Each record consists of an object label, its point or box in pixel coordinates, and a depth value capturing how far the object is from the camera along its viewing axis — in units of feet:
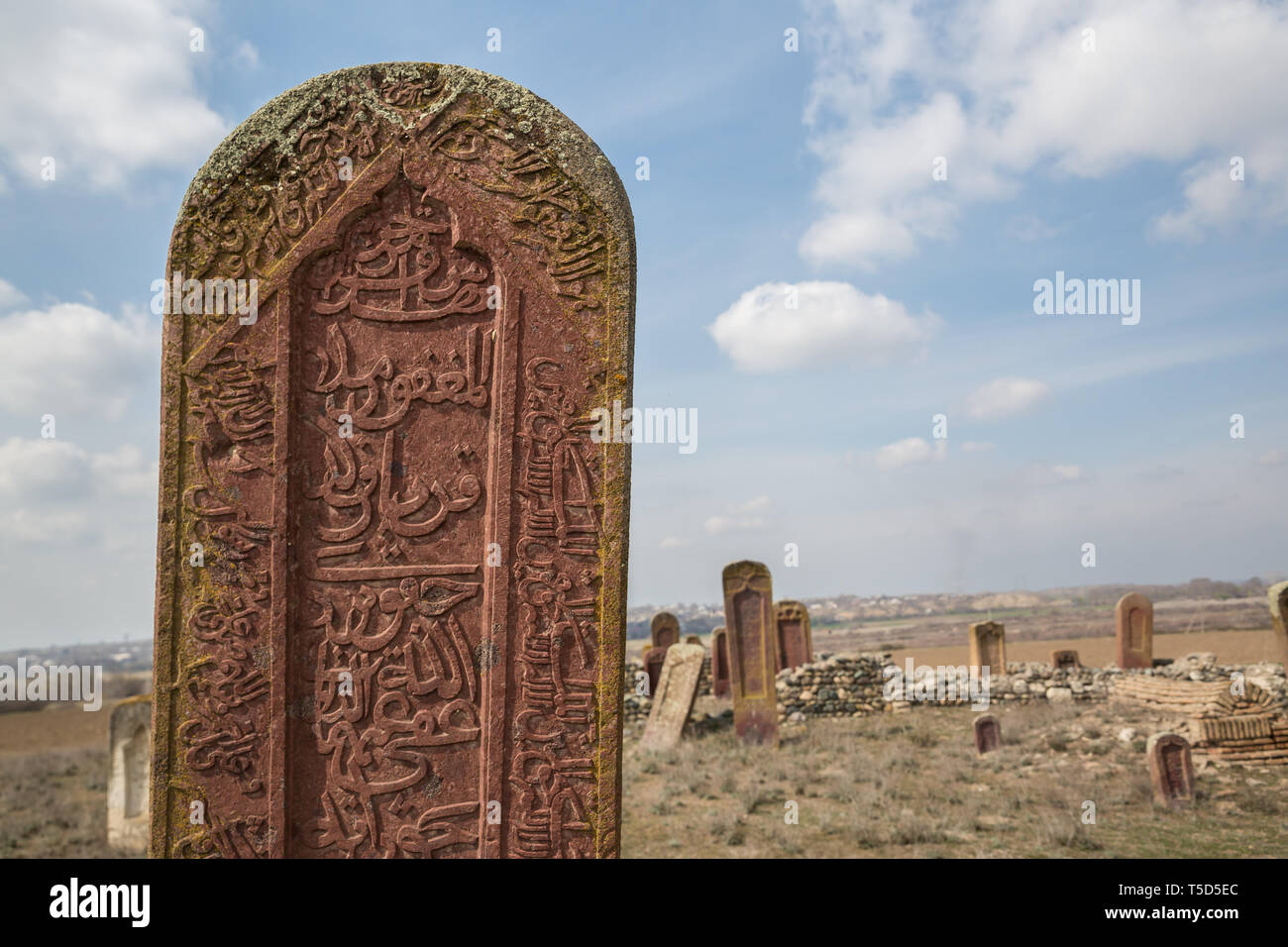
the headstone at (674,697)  38.65
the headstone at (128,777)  25.99
